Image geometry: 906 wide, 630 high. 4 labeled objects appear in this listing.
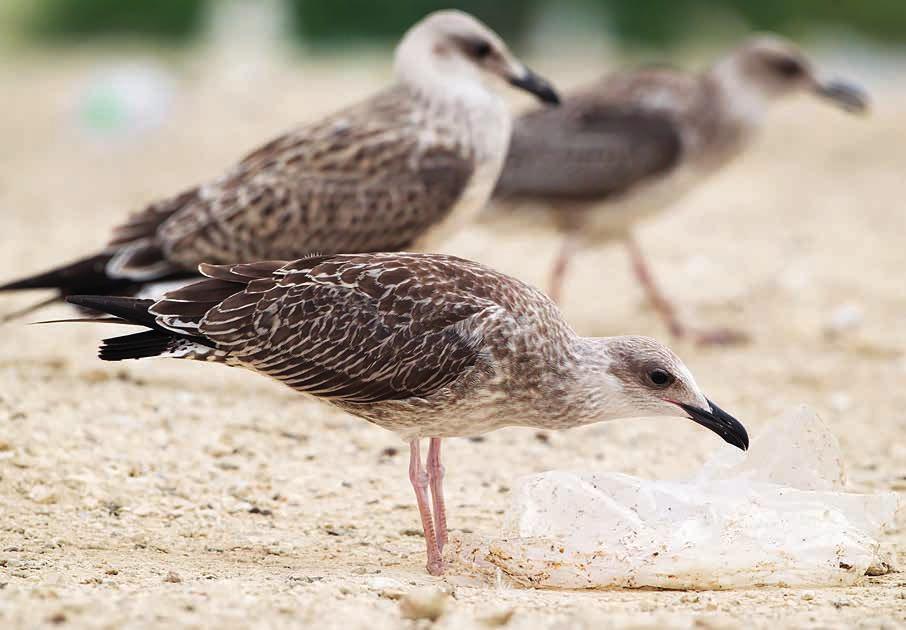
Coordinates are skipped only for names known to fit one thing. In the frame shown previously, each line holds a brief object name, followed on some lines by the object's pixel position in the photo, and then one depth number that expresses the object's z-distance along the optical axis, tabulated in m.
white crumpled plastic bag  9.19
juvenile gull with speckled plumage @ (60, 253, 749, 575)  9.45
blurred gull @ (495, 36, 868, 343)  17.52
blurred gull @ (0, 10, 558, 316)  13.09
